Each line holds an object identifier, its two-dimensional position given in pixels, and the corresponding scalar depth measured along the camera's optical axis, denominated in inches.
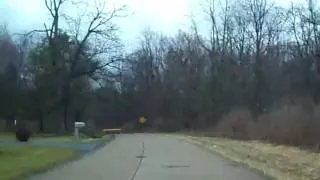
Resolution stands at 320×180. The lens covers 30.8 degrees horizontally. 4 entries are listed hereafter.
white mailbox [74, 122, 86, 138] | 1497.8
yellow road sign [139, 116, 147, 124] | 3600.9
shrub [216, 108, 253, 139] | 1995.9
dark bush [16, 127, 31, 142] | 1517.0
